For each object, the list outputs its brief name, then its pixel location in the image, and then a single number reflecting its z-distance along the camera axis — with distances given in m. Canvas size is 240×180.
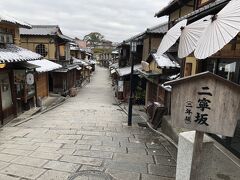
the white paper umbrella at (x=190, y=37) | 4.46
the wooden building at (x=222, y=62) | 5.18
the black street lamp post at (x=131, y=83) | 11.27
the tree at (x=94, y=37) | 112.29
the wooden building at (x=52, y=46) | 22.07
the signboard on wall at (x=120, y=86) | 21.54
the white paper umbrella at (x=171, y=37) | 5.05
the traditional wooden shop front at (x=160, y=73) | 11.18
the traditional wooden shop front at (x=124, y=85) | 21.31
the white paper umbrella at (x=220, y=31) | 3.07
